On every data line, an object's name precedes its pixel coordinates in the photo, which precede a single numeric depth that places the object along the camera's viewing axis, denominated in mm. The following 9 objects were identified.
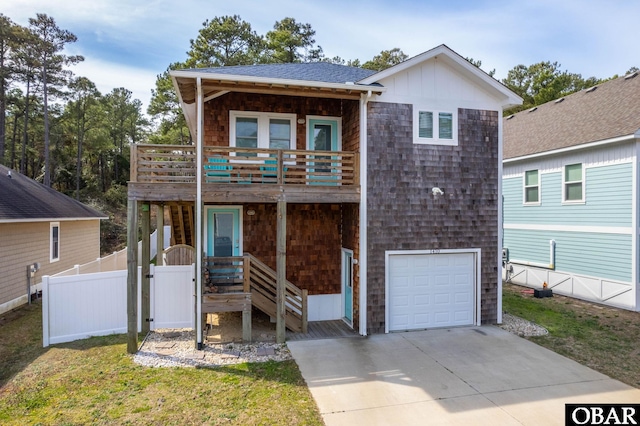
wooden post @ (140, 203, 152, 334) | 9148
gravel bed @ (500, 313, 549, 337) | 9109
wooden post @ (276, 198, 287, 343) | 8445
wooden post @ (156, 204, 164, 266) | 11727
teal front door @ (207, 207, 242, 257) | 9984
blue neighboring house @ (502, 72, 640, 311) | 11594
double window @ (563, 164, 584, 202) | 13141
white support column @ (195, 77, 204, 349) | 7957
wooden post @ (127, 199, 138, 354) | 7734
